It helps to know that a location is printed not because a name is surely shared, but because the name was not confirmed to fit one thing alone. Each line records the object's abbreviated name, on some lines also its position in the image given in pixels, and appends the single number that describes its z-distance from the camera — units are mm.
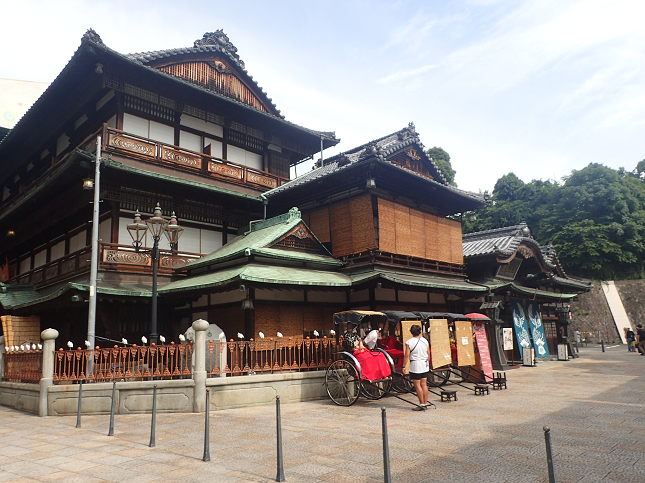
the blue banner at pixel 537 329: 26219
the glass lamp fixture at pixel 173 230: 13875
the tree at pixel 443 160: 59312
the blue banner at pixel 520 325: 24422
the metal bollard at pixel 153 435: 8297
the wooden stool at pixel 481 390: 13086
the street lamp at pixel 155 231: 12992
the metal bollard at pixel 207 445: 7254
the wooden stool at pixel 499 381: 14289
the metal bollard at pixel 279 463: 6134
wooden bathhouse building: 16562
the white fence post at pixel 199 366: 11742
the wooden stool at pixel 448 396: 11951
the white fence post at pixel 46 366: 13203
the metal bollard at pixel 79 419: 10750
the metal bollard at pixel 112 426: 9469
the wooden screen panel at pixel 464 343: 14328
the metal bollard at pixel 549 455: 4277
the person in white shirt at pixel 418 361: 10891
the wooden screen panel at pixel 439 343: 13156
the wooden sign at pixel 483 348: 15430
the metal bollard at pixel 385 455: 4966
